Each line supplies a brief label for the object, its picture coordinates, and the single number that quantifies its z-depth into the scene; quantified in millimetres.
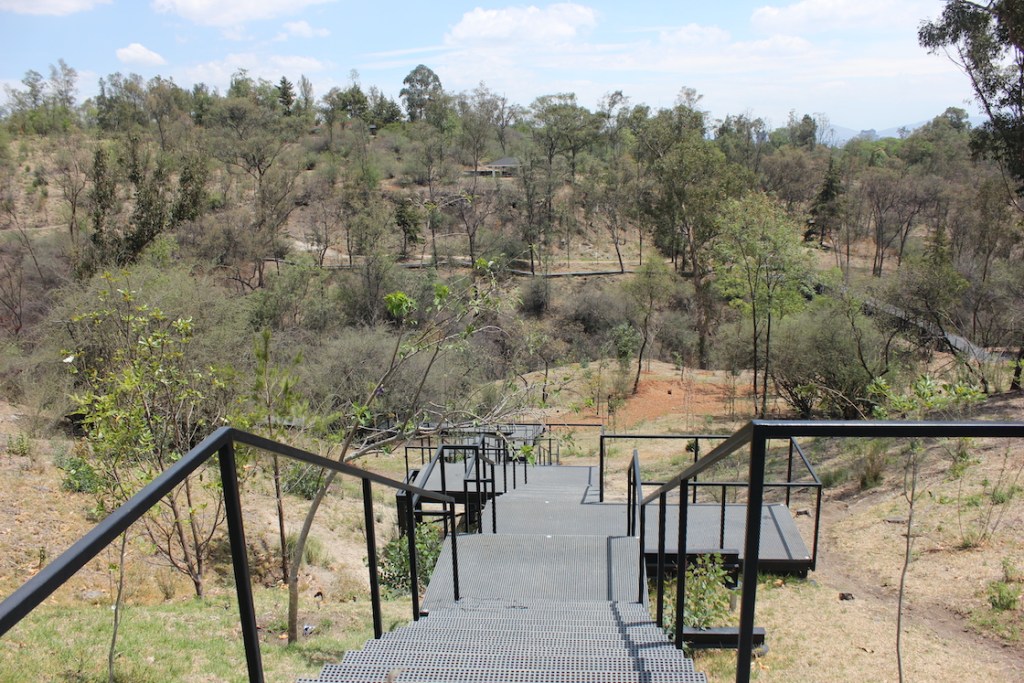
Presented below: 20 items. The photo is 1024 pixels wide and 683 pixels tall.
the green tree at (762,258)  20703
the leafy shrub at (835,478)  11656
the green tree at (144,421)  5738
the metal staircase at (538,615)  2672
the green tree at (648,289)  29328
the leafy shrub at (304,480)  7656
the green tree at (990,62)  15516
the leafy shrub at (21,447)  11258
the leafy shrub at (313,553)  9195
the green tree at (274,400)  5875
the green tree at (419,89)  86812
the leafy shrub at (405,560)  7250
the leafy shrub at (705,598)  5027
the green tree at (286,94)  76500
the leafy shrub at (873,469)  11016
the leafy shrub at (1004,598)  5961
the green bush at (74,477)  9336
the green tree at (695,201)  32344
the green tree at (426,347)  5816
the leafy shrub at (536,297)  38781
